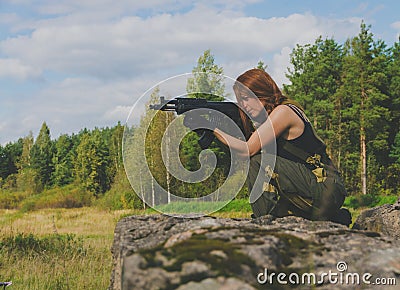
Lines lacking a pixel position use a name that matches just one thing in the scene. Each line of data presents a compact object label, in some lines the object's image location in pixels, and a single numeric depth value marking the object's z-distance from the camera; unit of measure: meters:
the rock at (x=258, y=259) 2.08
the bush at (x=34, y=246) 7.79
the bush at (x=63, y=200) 46.31
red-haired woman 4.30
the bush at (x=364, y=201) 30.61
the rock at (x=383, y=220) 4.30
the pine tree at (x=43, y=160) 71.00
